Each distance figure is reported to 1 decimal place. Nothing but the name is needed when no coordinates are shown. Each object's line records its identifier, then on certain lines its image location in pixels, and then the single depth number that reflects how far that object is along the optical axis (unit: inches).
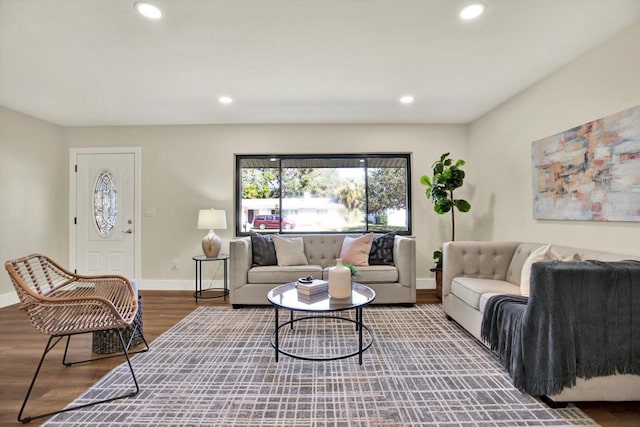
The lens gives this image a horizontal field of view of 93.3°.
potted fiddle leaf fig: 148.3
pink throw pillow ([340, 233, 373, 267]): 142.9
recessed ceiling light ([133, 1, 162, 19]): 74.3
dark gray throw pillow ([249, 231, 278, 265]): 145.3
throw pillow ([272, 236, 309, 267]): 144.6
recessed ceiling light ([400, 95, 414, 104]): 133.8
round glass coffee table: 84.8
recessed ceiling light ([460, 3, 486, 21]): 74.7
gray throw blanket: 65.4
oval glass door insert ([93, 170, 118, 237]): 173.3
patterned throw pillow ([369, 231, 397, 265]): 147.2
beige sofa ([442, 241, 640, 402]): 96.6
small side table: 153.0
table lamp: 154.1
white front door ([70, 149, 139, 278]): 173.0
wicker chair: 68.4
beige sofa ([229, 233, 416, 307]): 136.1
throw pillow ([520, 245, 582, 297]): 90.4
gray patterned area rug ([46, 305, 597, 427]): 63.9
